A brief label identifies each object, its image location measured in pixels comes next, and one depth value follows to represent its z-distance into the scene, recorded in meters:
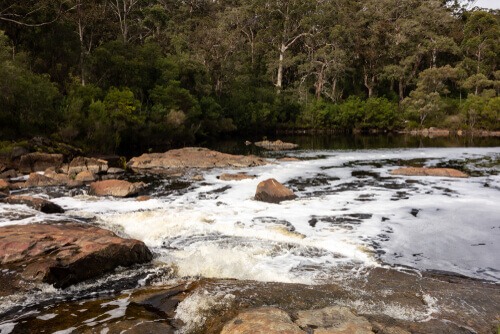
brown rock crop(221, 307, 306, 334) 4.50
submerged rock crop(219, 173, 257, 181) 19.64
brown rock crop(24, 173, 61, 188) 17.28
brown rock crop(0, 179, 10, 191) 15.56
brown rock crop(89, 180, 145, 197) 15.56
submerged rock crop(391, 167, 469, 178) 19.67
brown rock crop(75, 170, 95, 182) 18.83
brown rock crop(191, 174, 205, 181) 19.83
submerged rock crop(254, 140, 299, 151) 37.59
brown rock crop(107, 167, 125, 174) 21.80
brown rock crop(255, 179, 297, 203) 14.39
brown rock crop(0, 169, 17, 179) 19.38
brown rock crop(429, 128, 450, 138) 53.67
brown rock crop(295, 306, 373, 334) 4.62
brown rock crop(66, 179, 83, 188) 17.34
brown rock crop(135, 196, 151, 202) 14.69
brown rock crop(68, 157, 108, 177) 21.01
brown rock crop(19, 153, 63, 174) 21.55
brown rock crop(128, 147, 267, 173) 24.53
